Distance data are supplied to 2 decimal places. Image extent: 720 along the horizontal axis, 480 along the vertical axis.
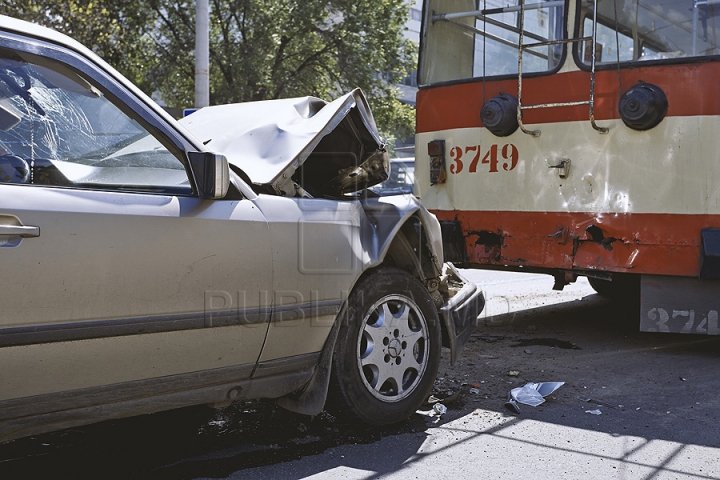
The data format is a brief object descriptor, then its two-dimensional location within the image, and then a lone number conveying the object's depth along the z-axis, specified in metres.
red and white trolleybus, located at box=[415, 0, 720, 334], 5.66
